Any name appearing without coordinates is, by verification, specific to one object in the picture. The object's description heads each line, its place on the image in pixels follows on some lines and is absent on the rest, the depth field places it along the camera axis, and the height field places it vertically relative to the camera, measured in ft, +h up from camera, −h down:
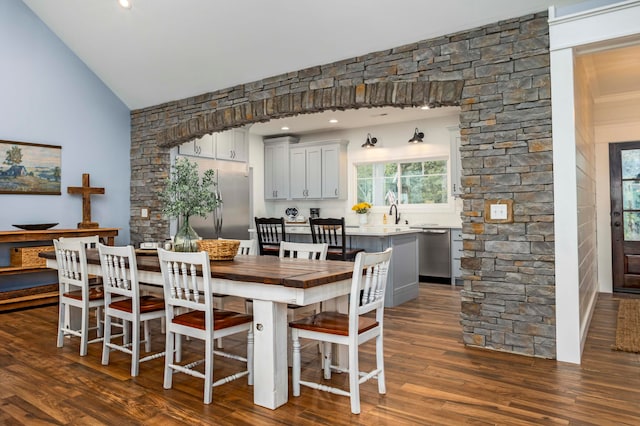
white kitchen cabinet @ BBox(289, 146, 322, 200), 27.04 +2.70
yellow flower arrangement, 23.23 +0.44
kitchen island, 16.57 -1.31
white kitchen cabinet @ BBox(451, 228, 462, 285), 21.74 -1.94
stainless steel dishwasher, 22.22 -2.02
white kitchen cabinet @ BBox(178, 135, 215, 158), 20.63 +3.36
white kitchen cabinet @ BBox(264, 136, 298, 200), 28.17 +3.17
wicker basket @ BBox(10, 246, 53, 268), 16.67 -1.44
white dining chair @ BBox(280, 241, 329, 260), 11.25 -0.84
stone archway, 12.09 +3.61
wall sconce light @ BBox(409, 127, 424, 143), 23.97 +4.17
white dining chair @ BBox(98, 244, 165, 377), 9.86 -2.02
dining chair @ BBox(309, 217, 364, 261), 15.49 -0.86
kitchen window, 24.52 +1.92
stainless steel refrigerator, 21.60 +0.64
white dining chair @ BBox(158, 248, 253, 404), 8.40 -2.06
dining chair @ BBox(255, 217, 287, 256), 17.24 -0.88
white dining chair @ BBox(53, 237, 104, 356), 11.08 -1.98
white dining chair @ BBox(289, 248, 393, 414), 7.84 -2.08
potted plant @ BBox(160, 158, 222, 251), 10.02 +0.43
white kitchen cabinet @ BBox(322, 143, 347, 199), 26.40 +2.70
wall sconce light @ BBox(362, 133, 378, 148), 25.63 +4.25
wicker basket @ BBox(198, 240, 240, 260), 10.46 -0.75
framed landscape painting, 17.16 +2.09
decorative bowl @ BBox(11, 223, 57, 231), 16.90 -0.25
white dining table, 7.79 -1.47
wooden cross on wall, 19.10 +0.88
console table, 16.16 -1.95
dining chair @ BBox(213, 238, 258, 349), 11.09 -1.10
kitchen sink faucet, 25.25 +0.14
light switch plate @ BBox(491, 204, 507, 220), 11.11 +0.06
